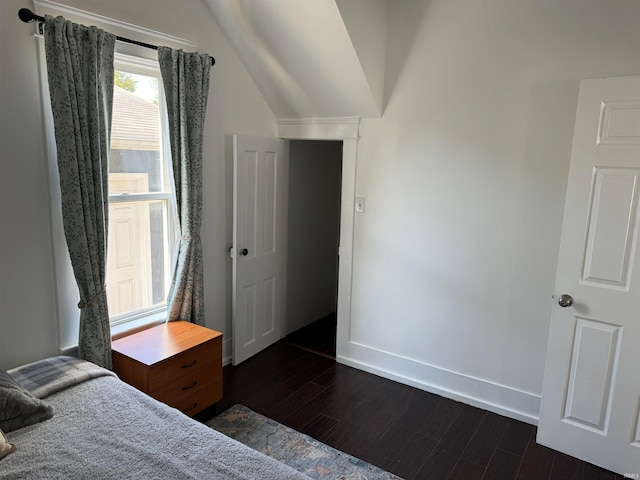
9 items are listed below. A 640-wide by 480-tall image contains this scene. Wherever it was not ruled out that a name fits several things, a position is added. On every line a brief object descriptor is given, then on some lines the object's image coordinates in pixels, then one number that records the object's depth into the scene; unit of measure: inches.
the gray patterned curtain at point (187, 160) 108.4
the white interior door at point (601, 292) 89.6
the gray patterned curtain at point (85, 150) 84.3
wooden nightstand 96.3
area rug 93.0
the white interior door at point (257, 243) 134.0
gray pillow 66.4
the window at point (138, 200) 105.3
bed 60.3
